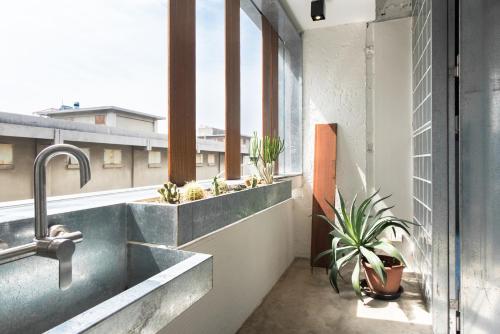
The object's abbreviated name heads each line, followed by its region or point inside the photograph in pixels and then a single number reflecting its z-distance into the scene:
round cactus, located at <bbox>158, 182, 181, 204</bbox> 1.42
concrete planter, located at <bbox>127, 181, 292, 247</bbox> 1.29
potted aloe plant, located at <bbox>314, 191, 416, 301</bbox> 2.51
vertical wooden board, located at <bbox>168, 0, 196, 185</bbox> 1.75
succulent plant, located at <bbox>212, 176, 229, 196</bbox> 1.78
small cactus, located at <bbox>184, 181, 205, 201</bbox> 1.52
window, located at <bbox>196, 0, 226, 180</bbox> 2.05
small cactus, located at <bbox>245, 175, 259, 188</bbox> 2.28
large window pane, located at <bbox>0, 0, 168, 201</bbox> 1.08
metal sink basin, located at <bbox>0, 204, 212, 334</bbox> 0.64
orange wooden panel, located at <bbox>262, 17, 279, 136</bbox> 3.09
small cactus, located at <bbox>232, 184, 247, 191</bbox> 2.10
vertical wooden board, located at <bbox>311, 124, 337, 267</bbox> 3.50
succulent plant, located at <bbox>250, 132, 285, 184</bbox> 2.56
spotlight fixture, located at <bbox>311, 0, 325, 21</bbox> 2.88
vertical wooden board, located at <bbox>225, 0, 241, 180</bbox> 2.44
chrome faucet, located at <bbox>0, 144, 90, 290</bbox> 0.75
